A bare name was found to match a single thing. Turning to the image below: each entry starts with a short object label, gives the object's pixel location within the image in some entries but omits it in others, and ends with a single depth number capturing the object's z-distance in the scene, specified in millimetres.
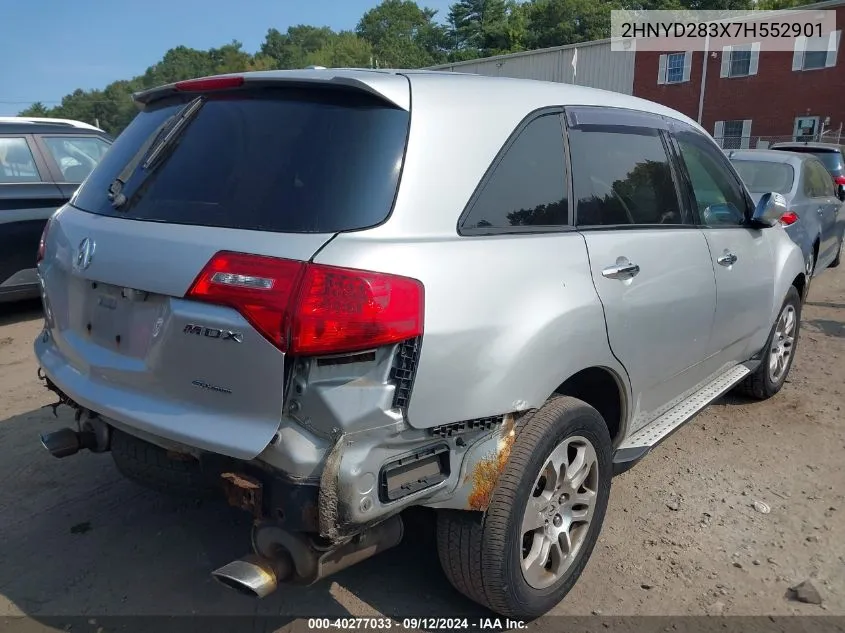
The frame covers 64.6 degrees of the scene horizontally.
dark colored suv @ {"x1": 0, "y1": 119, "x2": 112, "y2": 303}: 6223
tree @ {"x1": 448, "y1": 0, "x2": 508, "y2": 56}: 66625
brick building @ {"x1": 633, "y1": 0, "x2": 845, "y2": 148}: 26266
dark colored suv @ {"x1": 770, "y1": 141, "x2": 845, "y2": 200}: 11750
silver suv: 1853
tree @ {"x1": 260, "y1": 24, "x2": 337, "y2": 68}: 113875
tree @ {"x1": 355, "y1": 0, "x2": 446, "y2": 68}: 78562
